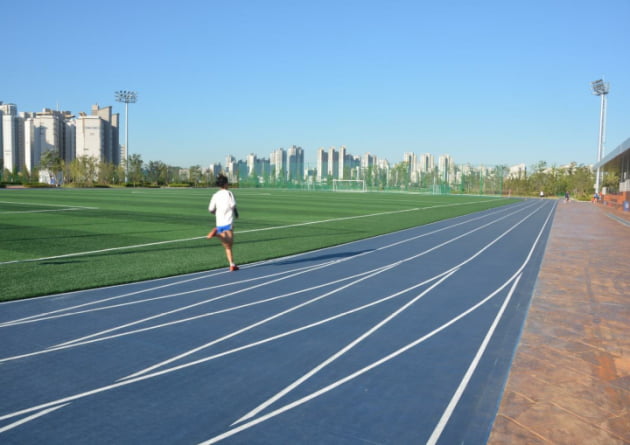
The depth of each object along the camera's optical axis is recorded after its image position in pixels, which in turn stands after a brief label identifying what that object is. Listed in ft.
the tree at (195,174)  278.67
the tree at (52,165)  236.59
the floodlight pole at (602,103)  183.42
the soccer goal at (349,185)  262.26
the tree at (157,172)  268.82
